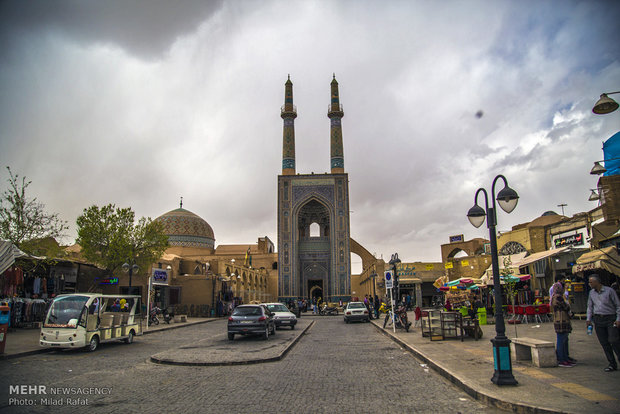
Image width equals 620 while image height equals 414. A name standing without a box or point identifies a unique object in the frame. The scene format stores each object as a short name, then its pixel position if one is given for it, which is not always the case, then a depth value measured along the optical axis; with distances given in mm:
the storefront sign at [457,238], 41969
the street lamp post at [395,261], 17073
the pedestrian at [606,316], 6414
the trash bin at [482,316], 16719
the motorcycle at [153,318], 20977
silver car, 18781
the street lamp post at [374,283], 37212
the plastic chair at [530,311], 15969
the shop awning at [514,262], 17594
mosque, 43812
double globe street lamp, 5957
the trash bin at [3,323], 9664
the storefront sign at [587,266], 12579
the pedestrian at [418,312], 17178
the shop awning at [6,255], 11625
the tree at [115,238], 24578
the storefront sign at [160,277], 25703
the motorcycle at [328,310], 34406
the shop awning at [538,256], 16328
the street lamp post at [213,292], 29148
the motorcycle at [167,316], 21828
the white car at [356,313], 23172
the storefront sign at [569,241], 17430
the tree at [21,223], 17938
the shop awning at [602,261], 12270
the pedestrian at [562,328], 7148
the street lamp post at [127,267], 19597
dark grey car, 13664
